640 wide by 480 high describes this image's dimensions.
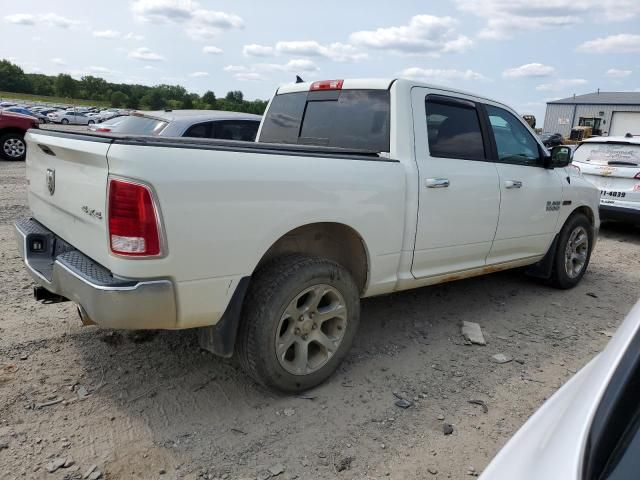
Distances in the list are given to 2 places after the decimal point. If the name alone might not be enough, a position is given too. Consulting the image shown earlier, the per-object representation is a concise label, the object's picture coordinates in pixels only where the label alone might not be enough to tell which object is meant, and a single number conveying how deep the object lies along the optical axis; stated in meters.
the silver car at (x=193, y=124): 7.40
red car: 12.57
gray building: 44.31
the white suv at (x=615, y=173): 7.89
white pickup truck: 2.45
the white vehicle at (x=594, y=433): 1.06
